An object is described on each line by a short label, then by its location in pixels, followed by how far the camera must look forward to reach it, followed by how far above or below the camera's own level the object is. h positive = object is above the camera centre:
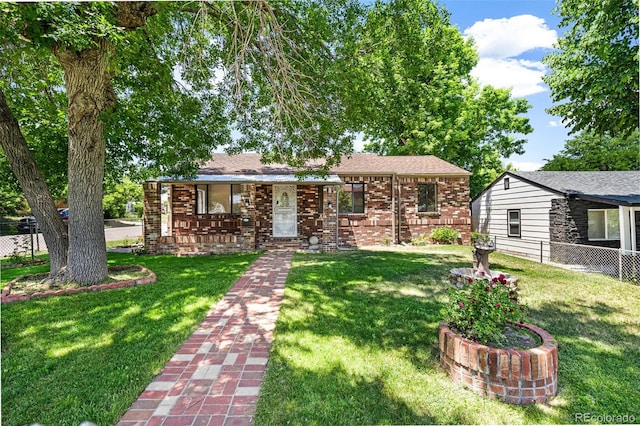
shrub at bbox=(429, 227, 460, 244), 13.71 -0.91
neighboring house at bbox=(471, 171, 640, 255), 10.15 +0.24
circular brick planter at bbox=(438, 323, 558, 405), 2.73 -1.52
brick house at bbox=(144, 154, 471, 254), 11.41 +0.54
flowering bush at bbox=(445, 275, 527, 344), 3.01 -1.03
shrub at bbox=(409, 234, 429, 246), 13.61 -1.14
